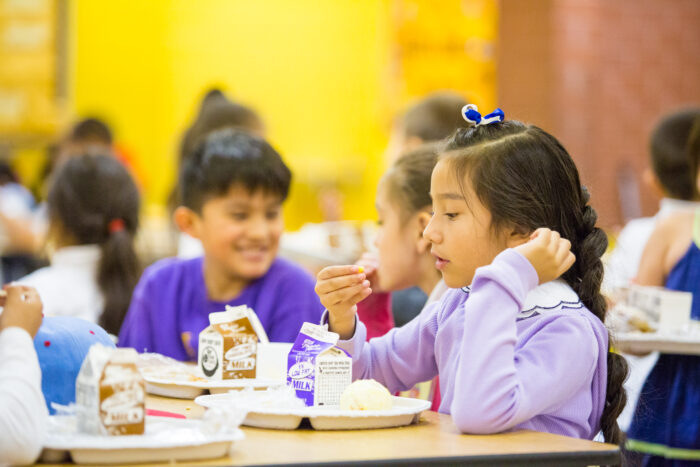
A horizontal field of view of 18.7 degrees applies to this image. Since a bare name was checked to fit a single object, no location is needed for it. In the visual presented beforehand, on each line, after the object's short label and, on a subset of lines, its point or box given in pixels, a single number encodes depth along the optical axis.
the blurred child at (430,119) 4.48
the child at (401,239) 3.30
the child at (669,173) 4.55
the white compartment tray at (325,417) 2.59
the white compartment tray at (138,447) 2.40
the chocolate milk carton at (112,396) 2.44
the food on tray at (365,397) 2.64
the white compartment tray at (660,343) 3.32
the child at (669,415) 3.66
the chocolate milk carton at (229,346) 2.89
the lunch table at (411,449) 2.42
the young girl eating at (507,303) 2.64
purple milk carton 2.69
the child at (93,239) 4.05
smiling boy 3.51
